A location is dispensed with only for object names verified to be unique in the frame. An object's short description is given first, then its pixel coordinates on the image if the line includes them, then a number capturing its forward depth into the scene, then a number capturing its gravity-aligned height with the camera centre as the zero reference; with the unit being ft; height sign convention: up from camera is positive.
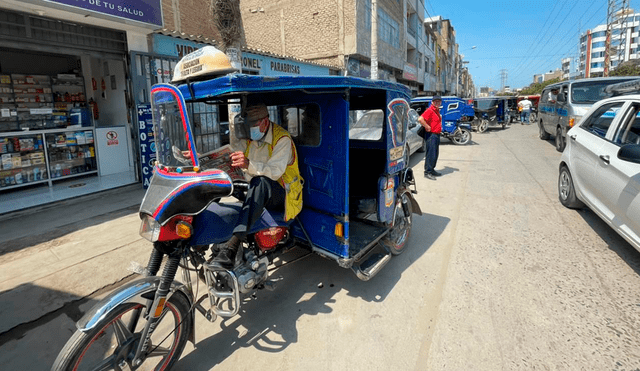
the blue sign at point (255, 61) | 26.58 +7.28
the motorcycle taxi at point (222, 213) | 7.19 -2.27
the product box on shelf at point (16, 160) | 22.36 -1.55
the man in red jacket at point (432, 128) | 27.11 -0.21
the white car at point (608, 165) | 11.35 -1.82
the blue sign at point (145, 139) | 23.68 -0.42
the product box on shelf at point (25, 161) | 22.82 -1.64
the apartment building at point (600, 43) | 242.78 +60.29
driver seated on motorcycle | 8.88 -1.17
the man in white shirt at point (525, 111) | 85.87 +2.95
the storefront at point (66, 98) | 19.43 +2.85
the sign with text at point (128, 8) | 19.33 +7.83
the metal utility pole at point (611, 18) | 95.10 +31.28
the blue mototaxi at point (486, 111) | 67.00 +2.55
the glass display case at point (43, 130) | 22.59 +0.39
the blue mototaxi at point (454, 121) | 46.49 +0.53
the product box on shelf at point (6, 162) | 21.97 -1.60
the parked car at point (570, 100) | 32.71 +2.15
